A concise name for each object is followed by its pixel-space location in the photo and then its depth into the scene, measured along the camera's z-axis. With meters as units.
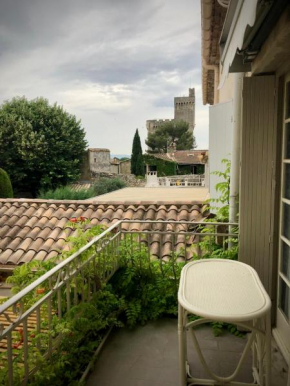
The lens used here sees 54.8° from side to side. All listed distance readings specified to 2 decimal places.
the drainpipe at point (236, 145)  3.22
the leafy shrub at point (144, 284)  3.02
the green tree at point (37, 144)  19.98
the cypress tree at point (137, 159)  31.08
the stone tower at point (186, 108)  52.19
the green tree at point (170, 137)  44.62
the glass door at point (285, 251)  2.35
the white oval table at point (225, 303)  1.58
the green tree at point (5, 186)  14.26
